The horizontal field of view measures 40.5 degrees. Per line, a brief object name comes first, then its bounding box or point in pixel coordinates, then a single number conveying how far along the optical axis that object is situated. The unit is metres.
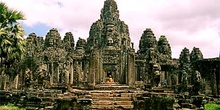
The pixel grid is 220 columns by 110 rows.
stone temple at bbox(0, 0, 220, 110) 19.34
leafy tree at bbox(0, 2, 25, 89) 13.45
